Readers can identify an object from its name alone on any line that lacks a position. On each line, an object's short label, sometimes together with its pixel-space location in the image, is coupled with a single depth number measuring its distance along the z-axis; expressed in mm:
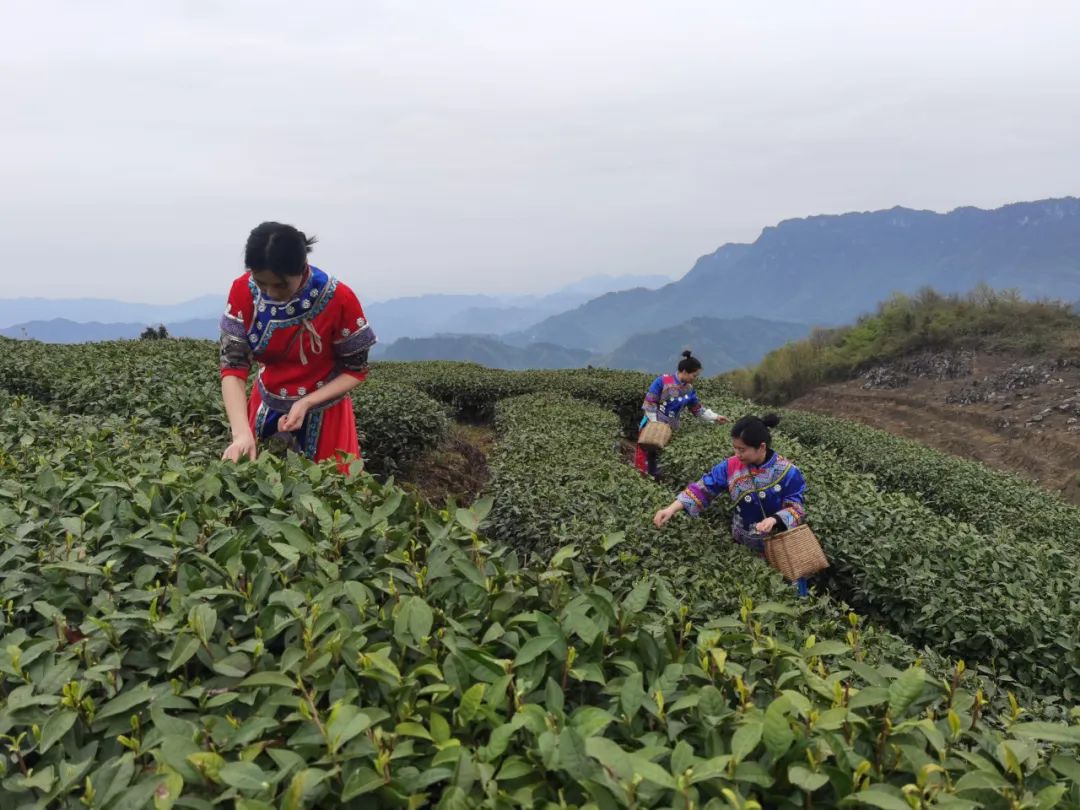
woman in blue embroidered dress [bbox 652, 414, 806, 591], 4332
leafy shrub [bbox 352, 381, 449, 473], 6359
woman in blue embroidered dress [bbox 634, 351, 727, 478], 7688
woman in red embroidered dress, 2902
